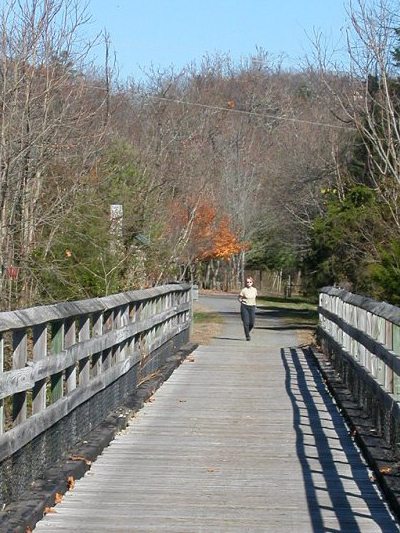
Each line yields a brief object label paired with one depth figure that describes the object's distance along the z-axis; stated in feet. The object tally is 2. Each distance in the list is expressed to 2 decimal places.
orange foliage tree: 171.69
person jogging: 133.92
